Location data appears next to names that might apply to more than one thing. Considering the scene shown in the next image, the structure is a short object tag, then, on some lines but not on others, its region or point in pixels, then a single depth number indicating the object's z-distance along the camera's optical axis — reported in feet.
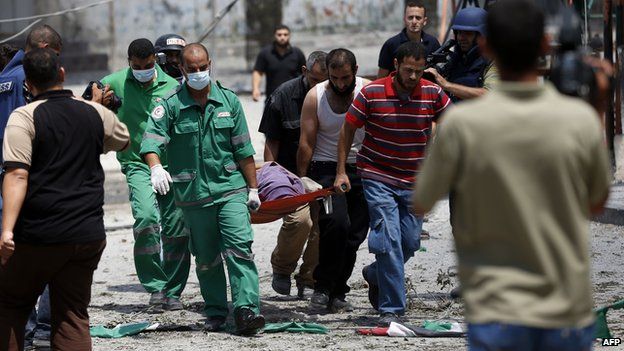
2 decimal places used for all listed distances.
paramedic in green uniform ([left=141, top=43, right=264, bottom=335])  50.31
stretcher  52.31
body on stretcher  52.42
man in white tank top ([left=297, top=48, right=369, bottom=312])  54.13
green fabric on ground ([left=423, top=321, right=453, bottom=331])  49.14
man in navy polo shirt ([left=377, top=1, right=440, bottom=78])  65.10
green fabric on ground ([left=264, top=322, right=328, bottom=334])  50.39
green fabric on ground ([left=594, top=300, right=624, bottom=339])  42.34
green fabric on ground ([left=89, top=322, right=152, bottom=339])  50.70
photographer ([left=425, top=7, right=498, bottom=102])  54.34
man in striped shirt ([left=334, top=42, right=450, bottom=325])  50.26
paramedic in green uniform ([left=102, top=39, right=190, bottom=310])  57.06
